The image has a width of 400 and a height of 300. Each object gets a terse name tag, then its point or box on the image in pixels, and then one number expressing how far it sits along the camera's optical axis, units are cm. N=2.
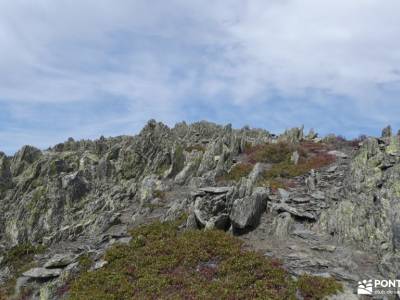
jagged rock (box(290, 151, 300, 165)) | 3886
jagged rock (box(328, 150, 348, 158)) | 4006
